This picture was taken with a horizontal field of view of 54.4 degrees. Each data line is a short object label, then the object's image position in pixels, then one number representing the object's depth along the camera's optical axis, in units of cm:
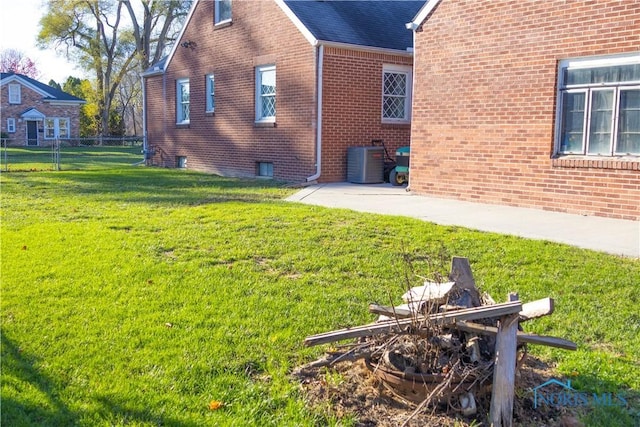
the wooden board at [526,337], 345
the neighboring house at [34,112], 4803
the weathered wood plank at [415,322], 333
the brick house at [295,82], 1516
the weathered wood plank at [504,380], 326
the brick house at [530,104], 928
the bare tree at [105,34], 4634
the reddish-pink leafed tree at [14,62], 6906
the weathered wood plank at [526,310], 344
